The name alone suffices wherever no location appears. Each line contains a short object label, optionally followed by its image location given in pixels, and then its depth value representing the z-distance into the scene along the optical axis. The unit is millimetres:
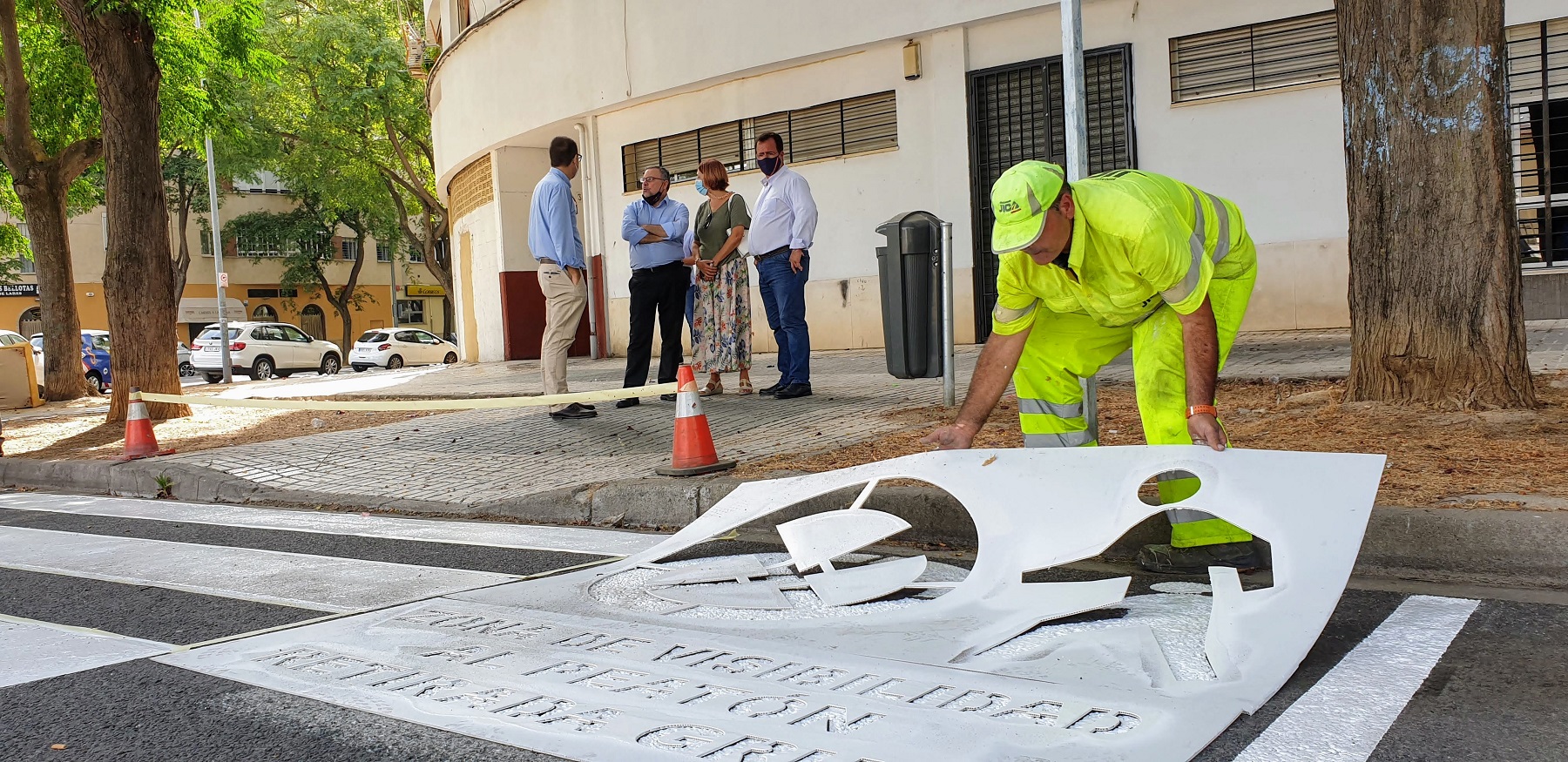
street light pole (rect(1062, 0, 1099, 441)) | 5199
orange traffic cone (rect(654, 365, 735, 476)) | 6438
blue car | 27234
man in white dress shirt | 8828
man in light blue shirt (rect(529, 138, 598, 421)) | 8641
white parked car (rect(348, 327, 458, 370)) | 33906
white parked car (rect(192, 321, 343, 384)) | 29609
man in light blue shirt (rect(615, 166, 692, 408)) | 8906
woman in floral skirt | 9180
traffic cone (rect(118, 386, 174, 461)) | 9844
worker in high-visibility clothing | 3691
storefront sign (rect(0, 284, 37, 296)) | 43469
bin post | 7418
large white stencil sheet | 2688
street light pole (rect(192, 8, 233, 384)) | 28344
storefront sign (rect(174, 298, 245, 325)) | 47781
